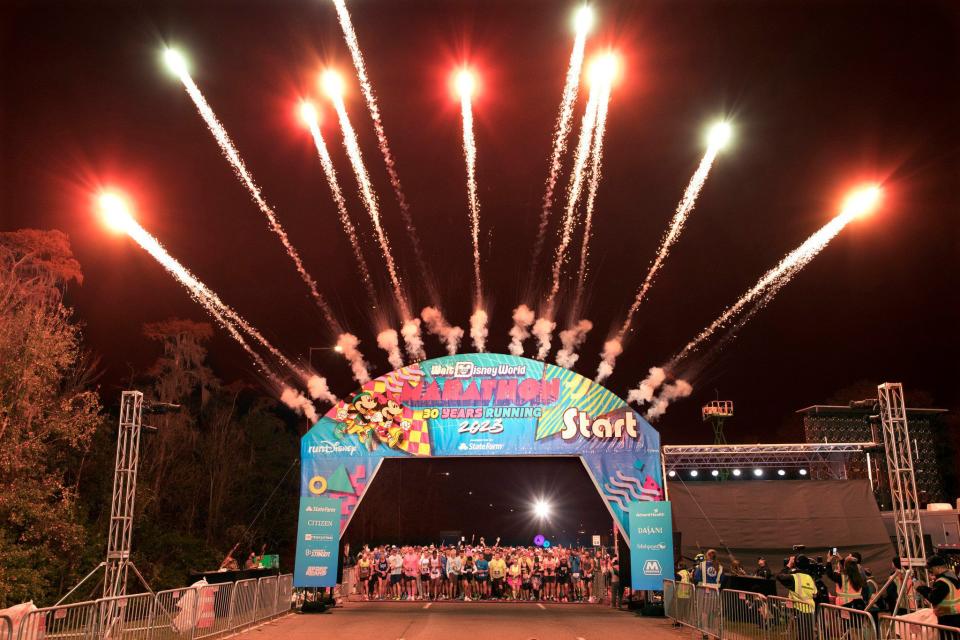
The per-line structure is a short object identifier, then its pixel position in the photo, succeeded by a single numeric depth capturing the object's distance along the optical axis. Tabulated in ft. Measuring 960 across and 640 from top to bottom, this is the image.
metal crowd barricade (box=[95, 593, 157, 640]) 38.60
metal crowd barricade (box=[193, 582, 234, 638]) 47.16
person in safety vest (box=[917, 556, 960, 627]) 30.58
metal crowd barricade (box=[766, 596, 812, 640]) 36.99
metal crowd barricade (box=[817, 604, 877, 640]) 30.94
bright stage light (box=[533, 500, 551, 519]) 184.65
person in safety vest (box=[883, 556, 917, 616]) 44.52
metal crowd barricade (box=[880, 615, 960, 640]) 25.23
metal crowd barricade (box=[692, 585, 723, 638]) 48.43
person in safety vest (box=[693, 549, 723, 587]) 59.31
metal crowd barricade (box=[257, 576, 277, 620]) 59.47
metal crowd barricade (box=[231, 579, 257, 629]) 52.90
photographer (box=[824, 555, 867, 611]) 40.29
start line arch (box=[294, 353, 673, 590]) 74.38
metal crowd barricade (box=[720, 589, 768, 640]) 41.83
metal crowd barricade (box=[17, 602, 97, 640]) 30.85
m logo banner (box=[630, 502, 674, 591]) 68.08
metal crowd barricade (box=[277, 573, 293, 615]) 66.44
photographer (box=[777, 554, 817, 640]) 37.26
